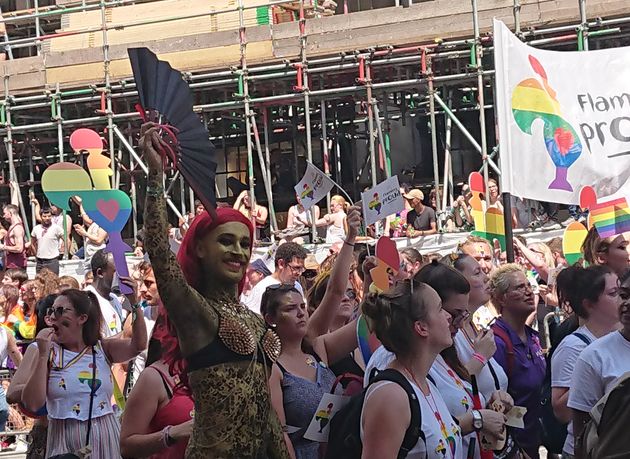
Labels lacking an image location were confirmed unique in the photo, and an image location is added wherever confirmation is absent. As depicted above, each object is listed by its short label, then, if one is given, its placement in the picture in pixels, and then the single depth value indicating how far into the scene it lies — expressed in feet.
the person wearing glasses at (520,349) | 21.81
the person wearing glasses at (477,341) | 19.16
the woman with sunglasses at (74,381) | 21.93
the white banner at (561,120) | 36.27
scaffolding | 63.05
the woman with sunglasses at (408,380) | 15.29
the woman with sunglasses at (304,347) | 18.62
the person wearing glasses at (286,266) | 30.81
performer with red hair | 14.60
